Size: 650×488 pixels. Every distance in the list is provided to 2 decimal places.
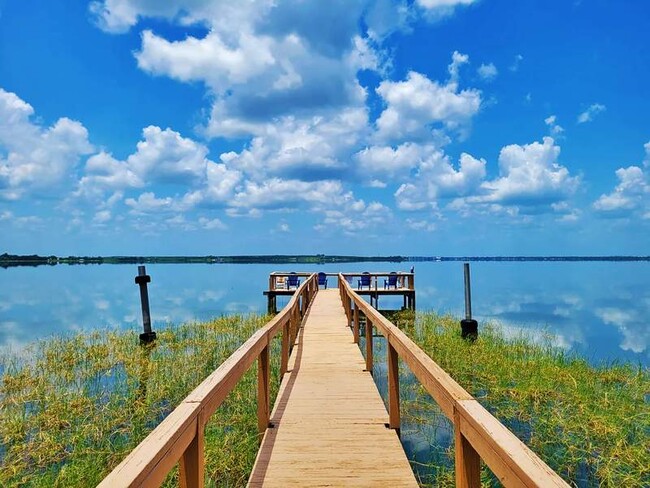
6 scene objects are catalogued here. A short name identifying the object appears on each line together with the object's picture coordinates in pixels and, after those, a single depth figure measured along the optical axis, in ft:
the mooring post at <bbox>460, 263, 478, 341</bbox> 42.01
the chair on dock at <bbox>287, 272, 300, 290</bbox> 74.84
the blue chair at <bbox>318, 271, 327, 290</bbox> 85.20
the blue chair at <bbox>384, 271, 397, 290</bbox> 71.76
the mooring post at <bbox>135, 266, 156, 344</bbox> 42.86
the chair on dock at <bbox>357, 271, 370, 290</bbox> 72.43
